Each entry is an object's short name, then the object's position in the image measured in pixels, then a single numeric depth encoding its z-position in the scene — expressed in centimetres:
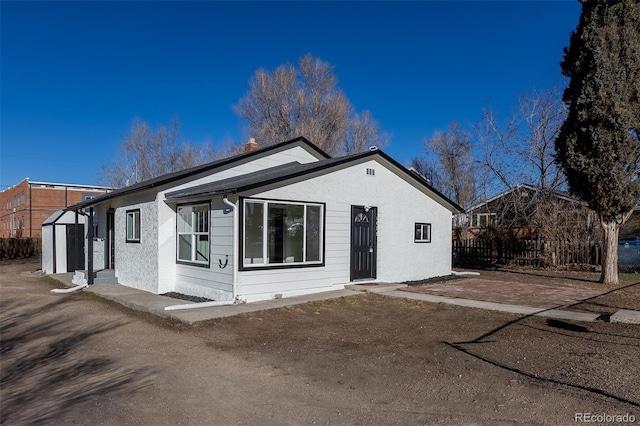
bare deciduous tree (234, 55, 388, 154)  3052
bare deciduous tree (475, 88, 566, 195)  1980
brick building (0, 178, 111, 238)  4266
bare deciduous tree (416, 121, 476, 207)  3678
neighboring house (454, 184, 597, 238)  1798
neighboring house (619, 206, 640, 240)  2481
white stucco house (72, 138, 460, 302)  1013
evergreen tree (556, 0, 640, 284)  1275
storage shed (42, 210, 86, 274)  1611
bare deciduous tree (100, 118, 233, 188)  3541
